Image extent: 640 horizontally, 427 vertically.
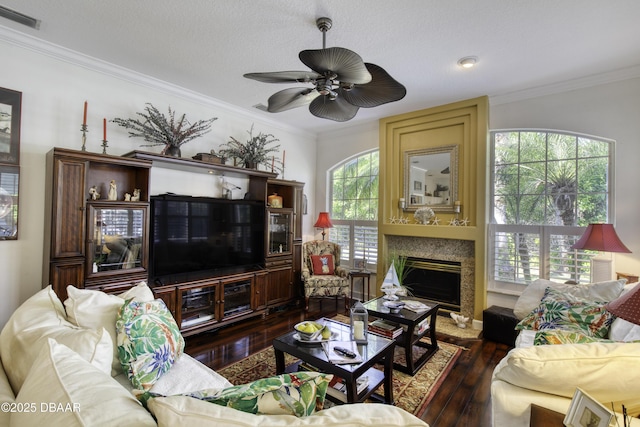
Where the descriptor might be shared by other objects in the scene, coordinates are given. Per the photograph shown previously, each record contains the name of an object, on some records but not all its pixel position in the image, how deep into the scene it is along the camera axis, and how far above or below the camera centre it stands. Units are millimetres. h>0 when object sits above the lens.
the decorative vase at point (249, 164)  4074 +721
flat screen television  3143 -259
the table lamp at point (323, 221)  4867 -66
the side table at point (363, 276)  4430 -876
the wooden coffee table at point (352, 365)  1807 -943
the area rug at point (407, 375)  2247 -1376
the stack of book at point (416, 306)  2869 -879
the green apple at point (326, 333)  2201 -869
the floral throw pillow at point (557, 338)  1629 -665
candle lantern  2232 -823
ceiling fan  1690 +902
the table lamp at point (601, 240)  2647 -175
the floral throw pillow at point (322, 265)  4586 -746
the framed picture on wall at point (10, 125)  2498 +750
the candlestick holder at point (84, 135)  2761 +759
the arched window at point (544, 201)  3309 +234
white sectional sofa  693 -487
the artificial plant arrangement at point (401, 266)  4266 -703
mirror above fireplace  4094 +589
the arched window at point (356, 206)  4964 +200
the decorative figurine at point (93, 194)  2748 +189
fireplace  4086 -892
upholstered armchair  4293 -843
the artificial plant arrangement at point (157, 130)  3188 +936
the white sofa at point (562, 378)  1174 -650
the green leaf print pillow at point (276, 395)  791 -500
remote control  1945 -910
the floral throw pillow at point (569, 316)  2137 -731
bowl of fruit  2154 -843
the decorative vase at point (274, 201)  4425 +238
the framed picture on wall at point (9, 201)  2484 +99
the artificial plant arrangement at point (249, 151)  4070 +910
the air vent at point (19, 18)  2254 +1536
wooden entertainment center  2496 -251
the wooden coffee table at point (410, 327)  2594 -1014
